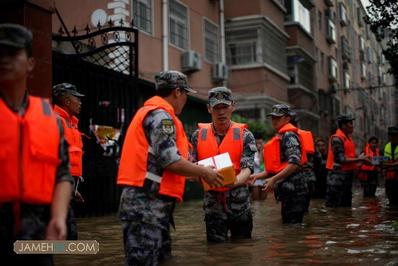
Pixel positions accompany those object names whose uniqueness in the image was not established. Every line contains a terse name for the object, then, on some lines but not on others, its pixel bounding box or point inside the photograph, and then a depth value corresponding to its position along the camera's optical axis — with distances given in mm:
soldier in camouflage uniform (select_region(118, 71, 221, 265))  4035
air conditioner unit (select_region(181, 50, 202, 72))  18109
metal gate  10773
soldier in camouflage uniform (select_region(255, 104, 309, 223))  7906
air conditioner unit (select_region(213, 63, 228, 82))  20391
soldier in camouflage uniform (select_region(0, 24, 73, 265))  2807
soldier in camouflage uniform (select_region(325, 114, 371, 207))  10953
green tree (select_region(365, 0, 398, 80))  10273
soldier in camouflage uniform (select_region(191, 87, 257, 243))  6383
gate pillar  7754
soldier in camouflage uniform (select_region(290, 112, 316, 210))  11481
